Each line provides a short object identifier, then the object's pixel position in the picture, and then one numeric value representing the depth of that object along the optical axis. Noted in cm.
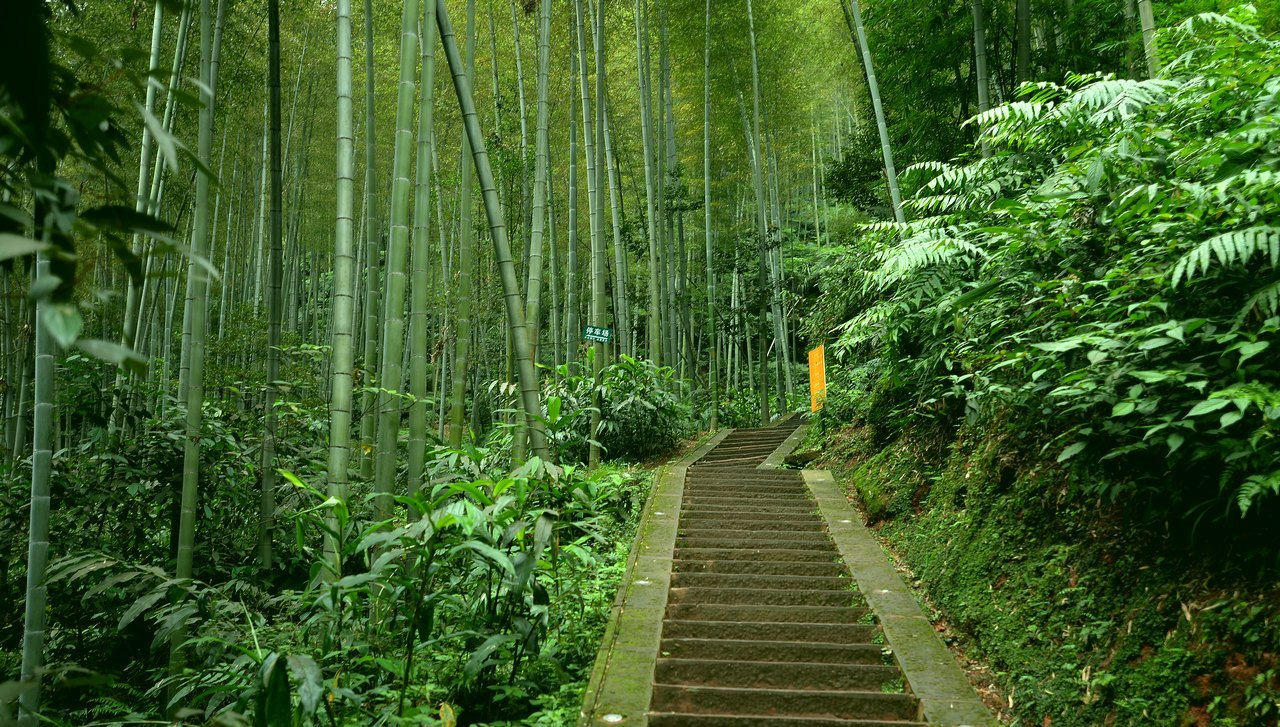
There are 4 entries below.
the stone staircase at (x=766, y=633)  326
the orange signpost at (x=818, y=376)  990
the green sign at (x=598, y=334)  744
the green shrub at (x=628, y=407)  852
